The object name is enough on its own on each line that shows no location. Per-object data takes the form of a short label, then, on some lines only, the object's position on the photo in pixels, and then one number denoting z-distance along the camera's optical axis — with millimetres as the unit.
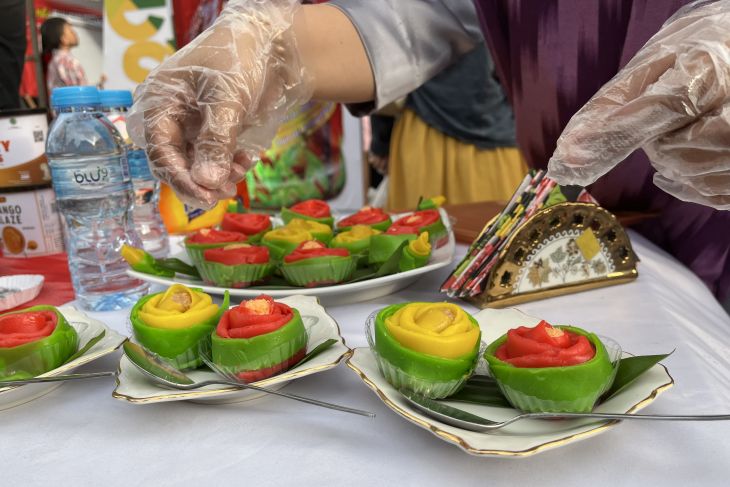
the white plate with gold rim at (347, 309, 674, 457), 441
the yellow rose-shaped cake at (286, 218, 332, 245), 992
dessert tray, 829
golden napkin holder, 811
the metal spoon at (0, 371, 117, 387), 576
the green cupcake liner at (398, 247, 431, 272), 863
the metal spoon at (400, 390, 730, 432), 466
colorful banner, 2736
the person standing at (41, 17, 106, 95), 3316
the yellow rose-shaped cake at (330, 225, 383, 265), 936
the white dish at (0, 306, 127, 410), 594
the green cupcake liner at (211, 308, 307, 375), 555
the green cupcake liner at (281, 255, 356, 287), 839
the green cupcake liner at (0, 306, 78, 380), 589
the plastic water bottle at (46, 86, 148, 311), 914
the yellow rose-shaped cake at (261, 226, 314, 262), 929
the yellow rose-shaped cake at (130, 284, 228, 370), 595
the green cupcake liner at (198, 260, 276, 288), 867
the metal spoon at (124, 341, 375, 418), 533
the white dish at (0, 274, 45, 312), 905
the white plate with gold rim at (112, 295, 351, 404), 537
